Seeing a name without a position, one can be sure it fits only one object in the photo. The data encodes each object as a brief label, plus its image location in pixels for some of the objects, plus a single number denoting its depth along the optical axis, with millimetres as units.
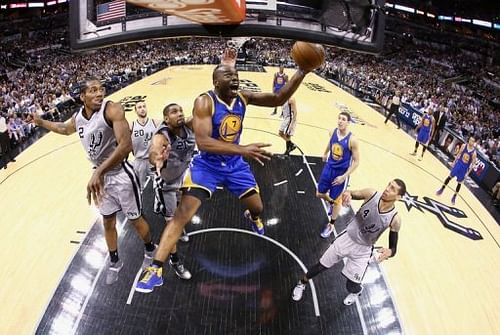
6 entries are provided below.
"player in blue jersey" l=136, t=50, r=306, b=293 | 3295
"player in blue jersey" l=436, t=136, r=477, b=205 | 8031
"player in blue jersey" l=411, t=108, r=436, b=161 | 10320
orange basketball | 3534
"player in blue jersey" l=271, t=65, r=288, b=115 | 11479
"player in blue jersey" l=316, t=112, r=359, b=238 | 5957
